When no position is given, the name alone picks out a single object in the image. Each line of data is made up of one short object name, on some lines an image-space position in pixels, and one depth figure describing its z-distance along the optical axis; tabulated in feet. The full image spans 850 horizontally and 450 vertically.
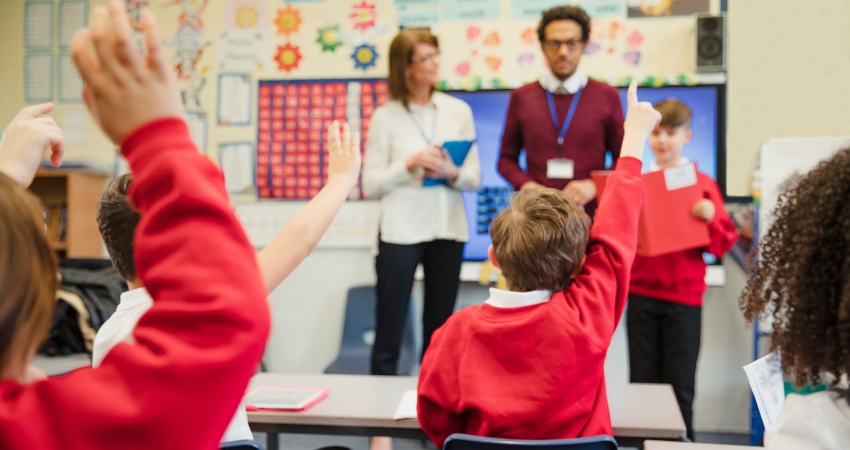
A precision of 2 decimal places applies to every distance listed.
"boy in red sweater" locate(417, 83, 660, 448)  4.33
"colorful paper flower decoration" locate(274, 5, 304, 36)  12.73
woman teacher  9.39
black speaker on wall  10.96
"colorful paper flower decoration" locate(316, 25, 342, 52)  12.56
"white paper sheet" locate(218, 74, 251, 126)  12.87
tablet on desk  5.23
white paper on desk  4.98
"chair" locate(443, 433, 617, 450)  3.77
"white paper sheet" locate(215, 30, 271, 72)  12.80
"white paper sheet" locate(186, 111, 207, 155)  13.03
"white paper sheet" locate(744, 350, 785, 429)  3.52
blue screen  11.79
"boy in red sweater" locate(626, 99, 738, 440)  8.61
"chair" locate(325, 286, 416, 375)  11.97
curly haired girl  2.72
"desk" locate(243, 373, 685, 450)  4.79
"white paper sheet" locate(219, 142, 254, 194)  12.84
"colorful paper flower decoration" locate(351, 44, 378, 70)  12.42
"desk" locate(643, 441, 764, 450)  4.13
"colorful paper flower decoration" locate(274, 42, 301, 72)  12.72
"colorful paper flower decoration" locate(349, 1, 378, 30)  12.45
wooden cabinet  12.46
